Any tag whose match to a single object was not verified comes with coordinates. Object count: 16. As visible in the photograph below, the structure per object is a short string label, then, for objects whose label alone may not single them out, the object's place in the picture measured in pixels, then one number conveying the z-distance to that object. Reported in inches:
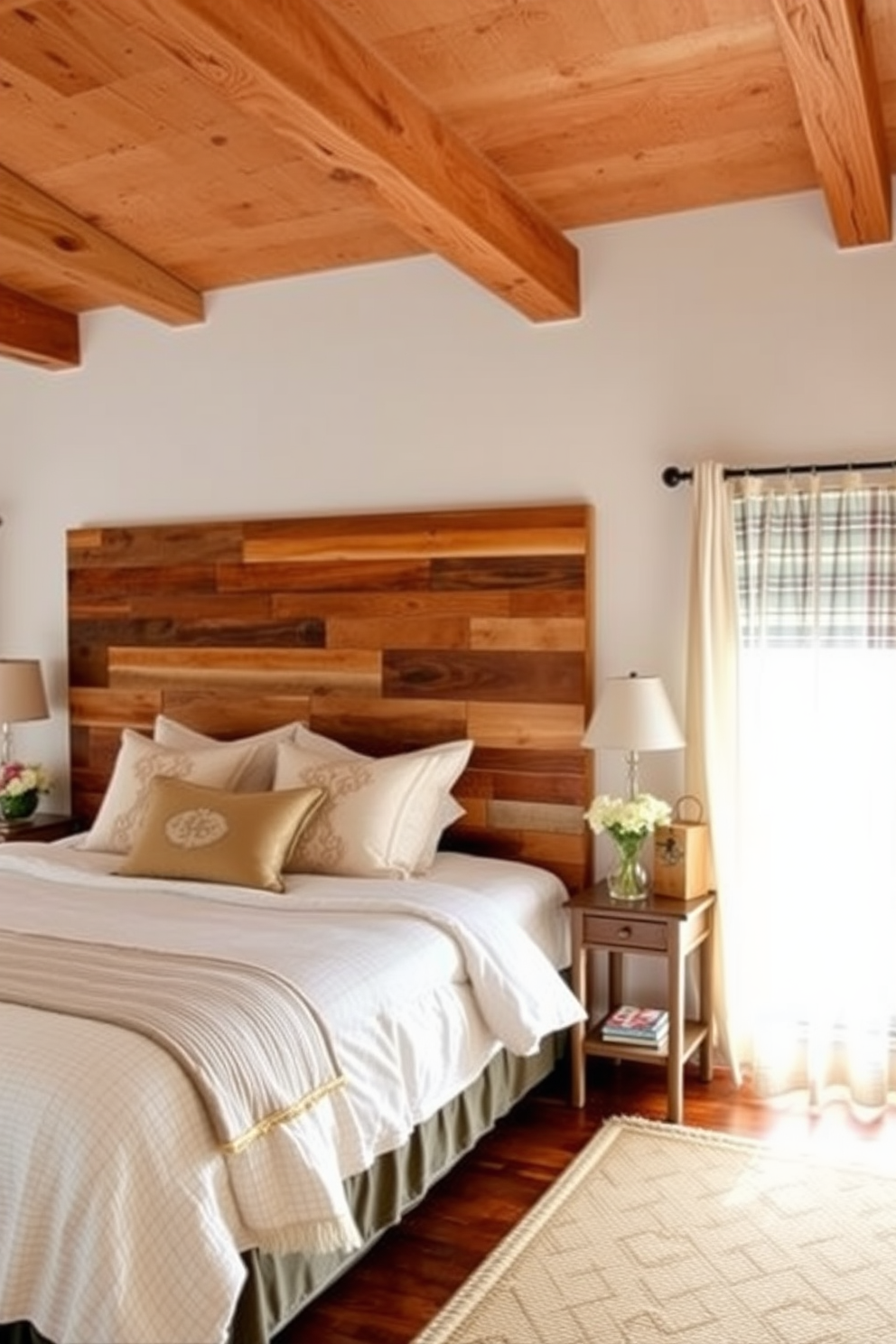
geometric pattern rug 93.7
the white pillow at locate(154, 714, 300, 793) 154.6
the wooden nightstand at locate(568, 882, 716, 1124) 130.4
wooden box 136.6
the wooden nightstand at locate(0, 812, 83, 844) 175.3
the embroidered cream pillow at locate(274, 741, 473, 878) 137.5
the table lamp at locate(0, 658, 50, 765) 178.4
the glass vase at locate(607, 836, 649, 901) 137.2
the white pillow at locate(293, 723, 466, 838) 146.4
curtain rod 133.7
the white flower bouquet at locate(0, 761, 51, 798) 180.9
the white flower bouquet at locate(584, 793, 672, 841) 135.4
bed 77.9
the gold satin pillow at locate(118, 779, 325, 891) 130.9
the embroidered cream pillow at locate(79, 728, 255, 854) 150.8
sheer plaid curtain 133.3
